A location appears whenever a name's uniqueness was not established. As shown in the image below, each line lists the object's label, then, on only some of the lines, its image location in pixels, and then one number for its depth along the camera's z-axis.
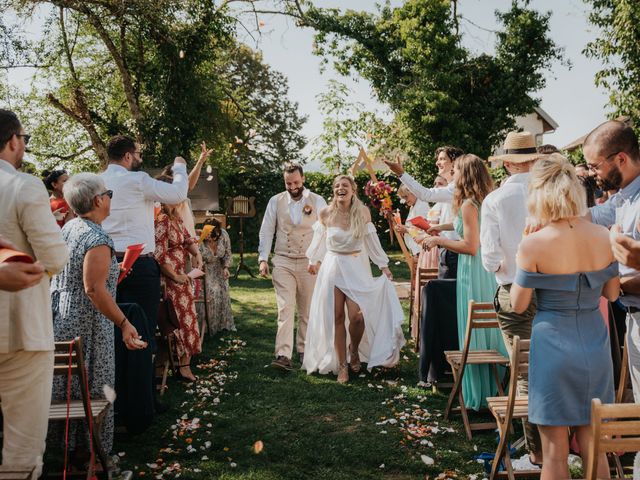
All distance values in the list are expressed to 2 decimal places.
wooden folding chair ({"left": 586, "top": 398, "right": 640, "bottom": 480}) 2.24
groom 7.00
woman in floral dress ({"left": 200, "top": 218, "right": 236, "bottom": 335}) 8.51
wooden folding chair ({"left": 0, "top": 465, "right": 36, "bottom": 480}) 2.36
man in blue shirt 2.95
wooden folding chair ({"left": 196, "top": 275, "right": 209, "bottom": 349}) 8.12
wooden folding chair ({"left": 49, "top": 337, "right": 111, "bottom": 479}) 3.50
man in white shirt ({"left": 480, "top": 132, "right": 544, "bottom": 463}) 4.27
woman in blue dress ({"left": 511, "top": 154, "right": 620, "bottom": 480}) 2.83
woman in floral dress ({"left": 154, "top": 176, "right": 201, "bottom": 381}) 6.18
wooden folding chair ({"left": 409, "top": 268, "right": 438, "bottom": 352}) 6.94
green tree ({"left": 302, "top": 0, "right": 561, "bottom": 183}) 20.73
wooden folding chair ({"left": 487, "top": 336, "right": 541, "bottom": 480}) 3.30
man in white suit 2.71
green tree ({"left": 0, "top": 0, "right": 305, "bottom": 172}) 15.12
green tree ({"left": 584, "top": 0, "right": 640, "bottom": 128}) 15.98
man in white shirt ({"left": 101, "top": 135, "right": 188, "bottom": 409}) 5.14
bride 6.48
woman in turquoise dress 4.99
